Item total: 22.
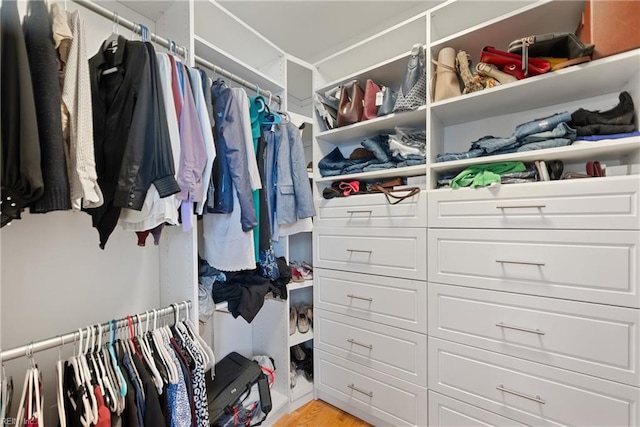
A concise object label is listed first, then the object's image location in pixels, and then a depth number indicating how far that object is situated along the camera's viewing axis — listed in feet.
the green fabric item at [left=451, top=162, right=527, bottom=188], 3.97
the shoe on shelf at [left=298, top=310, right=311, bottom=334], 6.10
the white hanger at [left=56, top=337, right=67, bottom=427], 2.64
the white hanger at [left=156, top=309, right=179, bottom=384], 3.34
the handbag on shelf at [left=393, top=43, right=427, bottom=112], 4.68
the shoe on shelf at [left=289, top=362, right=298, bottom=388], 5.87
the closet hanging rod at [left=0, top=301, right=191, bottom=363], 2.68
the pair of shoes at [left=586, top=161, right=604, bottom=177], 3.54
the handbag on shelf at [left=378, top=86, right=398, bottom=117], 5.20
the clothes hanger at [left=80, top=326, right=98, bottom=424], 2.67
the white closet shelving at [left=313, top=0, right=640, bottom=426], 3.26
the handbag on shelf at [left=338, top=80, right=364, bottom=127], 5.54
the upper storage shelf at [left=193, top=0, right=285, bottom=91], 4.53
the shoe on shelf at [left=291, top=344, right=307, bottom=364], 6.51
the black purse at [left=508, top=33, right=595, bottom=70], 3.42
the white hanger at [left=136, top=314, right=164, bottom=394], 3.22
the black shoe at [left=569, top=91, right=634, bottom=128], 3.52
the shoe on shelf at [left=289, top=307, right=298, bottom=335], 5.96
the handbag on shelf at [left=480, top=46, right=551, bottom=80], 3.75
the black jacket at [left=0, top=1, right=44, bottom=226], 2.16
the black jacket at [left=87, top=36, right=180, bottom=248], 2.86
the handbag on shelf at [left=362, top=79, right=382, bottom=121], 5.41
